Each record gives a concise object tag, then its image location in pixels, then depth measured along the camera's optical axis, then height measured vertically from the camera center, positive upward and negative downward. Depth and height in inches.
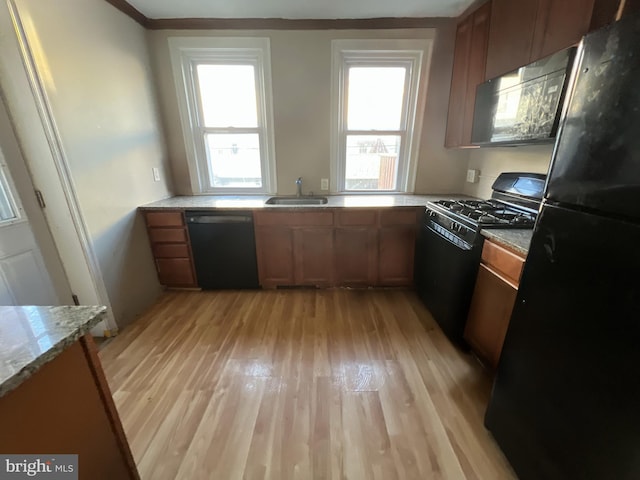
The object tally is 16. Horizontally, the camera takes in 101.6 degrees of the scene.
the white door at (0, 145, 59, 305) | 59.9 -22.6
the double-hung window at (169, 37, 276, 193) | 100.3 +18.0
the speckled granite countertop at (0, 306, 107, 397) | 21.8 -16.6
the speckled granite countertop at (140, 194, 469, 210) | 94.8 -16.7
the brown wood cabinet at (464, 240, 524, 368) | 54.4 -31.4
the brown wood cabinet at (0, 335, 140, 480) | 23.1 -24.7
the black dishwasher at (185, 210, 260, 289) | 96.4 -33.1
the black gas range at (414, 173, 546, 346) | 65.3 -21.1
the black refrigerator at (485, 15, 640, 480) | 28.0 -15.8
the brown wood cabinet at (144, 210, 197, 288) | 96.4 -32.8
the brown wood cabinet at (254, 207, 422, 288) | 95.8 -32.7
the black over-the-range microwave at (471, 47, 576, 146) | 53.4 +12.1
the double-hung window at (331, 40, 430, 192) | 99.9 +17.0
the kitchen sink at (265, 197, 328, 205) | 104.7 -17.3
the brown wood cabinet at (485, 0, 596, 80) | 49.7 +26.5
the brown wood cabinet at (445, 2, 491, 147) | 79.0 +26.6
